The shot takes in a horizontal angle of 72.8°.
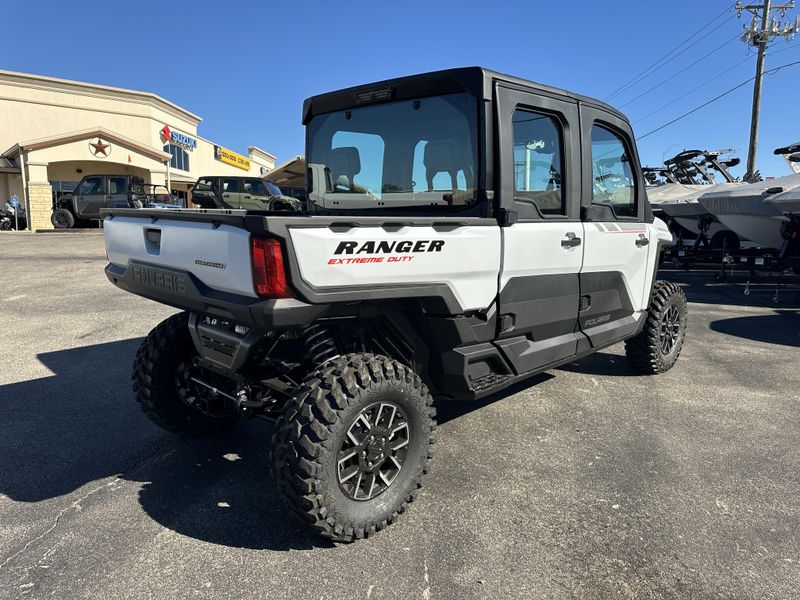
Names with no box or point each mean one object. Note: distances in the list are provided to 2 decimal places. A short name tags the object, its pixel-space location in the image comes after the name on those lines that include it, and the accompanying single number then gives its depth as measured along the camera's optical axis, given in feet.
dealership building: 80.12
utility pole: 77.82
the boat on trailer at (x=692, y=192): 48.60
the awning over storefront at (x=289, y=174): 78.69
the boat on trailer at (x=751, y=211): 39.22
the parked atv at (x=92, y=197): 64.29
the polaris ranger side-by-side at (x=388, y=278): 7.93
